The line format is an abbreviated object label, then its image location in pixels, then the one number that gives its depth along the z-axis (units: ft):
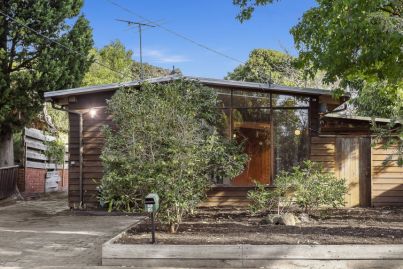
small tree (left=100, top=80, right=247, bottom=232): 26.20
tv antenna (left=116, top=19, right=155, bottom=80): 57.57
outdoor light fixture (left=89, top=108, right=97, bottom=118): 44.52
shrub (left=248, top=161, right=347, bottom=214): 32.04
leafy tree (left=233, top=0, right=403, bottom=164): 25.34
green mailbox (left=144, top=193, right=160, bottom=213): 23.36
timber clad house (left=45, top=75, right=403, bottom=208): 43.21
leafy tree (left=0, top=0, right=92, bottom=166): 53.21
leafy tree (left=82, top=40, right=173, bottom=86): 92.99
